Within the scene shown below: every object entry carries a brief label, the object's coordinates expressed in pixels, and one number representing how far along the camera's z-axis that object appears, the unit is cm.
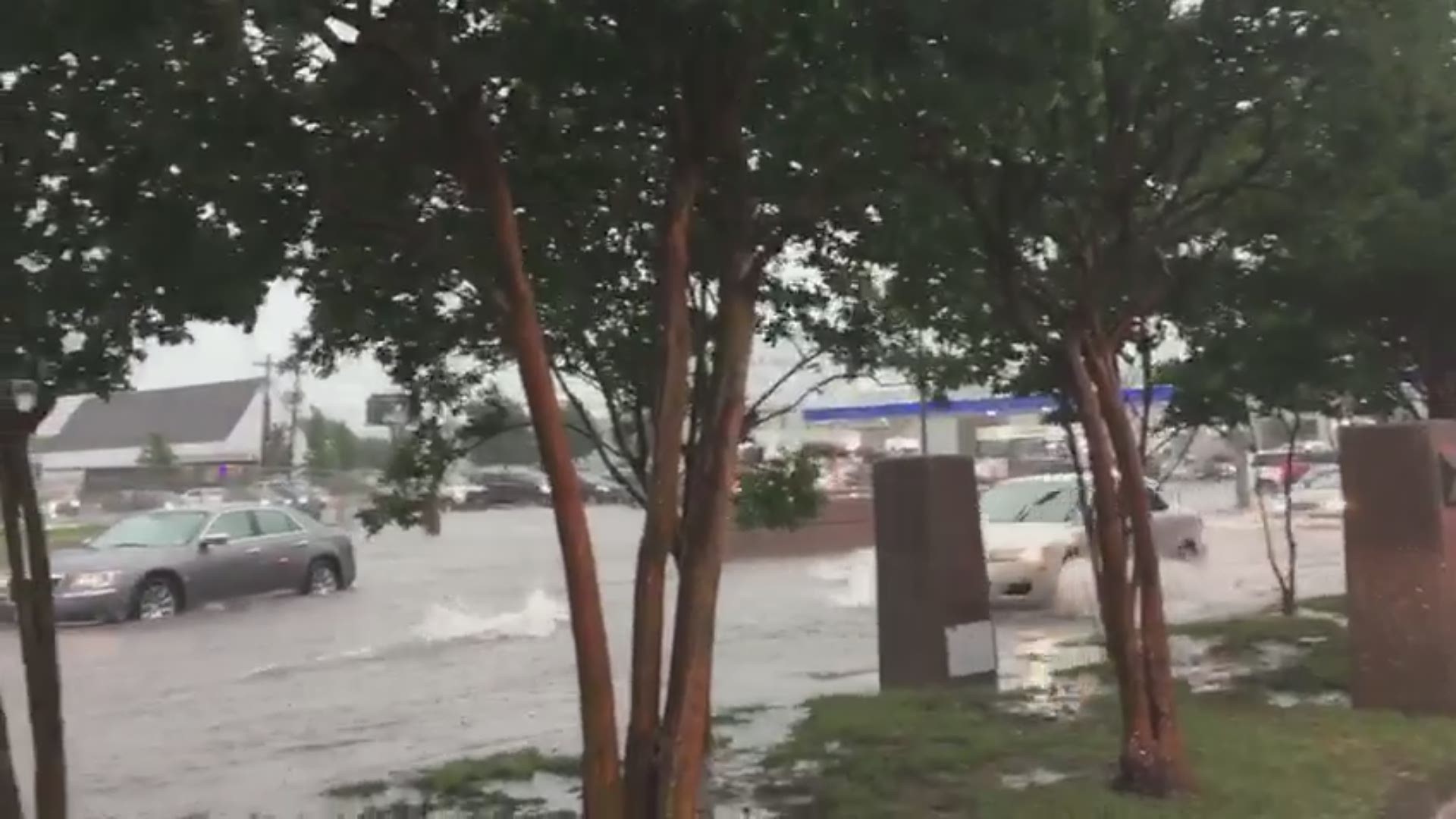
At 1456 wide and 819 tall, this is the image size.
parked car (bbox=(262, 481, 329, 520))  2803
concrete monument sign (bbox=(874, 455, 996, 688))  1196
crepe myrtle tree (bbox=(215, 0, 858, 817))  581
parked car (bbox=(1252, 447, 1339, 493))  4703
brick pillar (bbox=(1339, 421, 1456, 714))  1024
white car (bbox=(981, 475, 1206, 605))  1864
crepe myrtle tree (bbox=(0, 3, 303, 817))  603
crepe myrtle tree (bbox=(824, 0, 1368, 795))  765
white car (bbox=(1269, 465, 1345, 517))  4125
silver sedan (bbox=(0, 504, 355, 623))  1802
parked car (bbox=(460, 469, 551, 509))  3681
